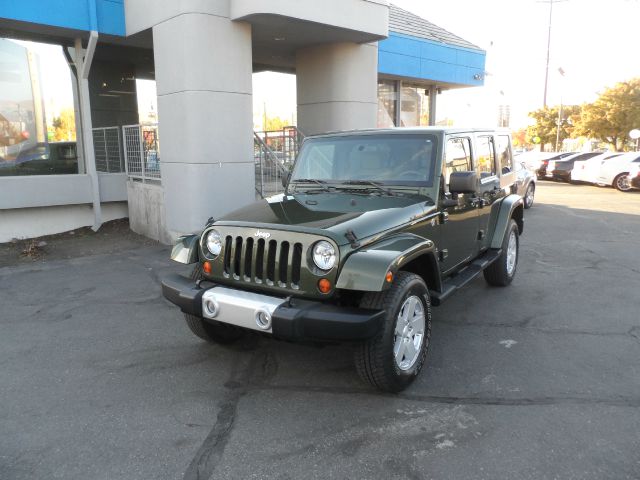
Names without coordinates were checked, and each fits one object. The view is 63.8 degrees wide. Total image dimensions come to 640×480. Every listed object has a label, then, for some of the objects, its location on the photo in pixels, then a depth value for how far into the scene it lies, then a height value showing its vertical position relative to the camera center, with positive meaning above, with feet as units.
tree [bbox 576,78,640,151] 115.44 +6.93
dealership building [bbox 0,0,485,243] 26.00 +2.81
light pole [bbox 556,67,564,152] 114.83 +16.13
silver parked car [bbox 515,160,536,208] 39.06 -3.12
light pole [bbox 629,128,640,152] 93.40 +1.73
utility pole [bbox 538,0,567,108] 116.06 +22.17
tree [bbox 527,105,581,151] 149.48 +6.33
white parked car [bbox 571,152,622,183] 62.65 -2.89
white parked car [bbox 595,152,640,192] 58.13 -3.06
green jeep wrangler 10.78 -2.42
